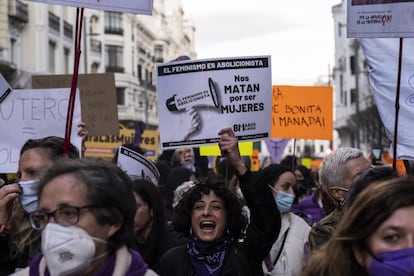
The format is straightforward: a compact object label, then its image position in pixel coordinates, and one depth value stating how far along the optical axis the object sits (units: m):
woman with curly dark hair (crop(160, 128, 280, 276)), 3.94
